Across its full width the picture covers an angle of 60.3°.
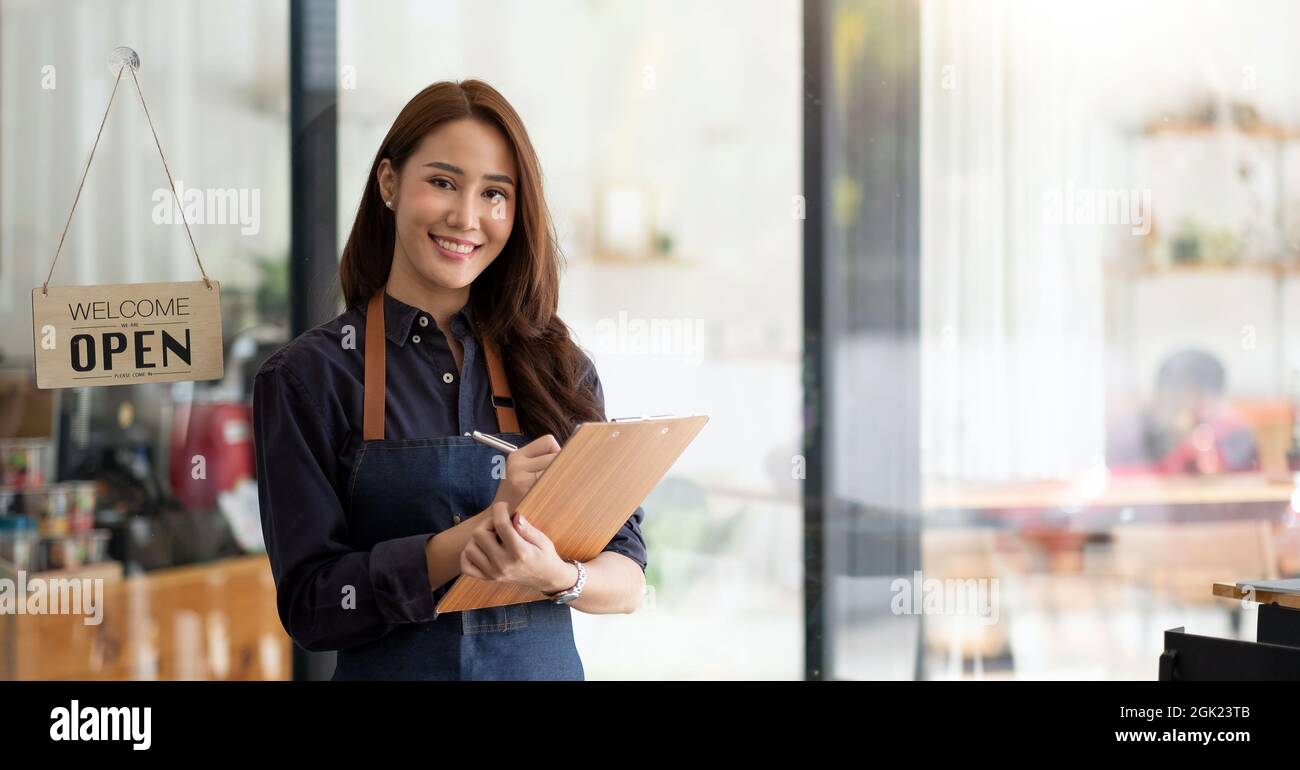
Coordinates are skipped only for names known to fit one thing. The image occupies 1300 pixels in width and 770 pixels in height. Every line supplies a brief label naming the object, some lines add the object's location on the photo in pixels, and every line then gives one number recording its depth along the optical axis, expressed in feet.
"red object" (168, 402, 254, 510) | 8.91
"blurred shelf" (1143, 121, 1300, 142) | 9.41
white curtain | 9.34
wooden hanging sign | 6.59
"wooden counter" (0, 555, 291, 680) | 8.71
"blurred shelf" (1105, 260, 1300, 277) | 9.47
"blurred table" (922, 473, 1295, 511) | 9.36
